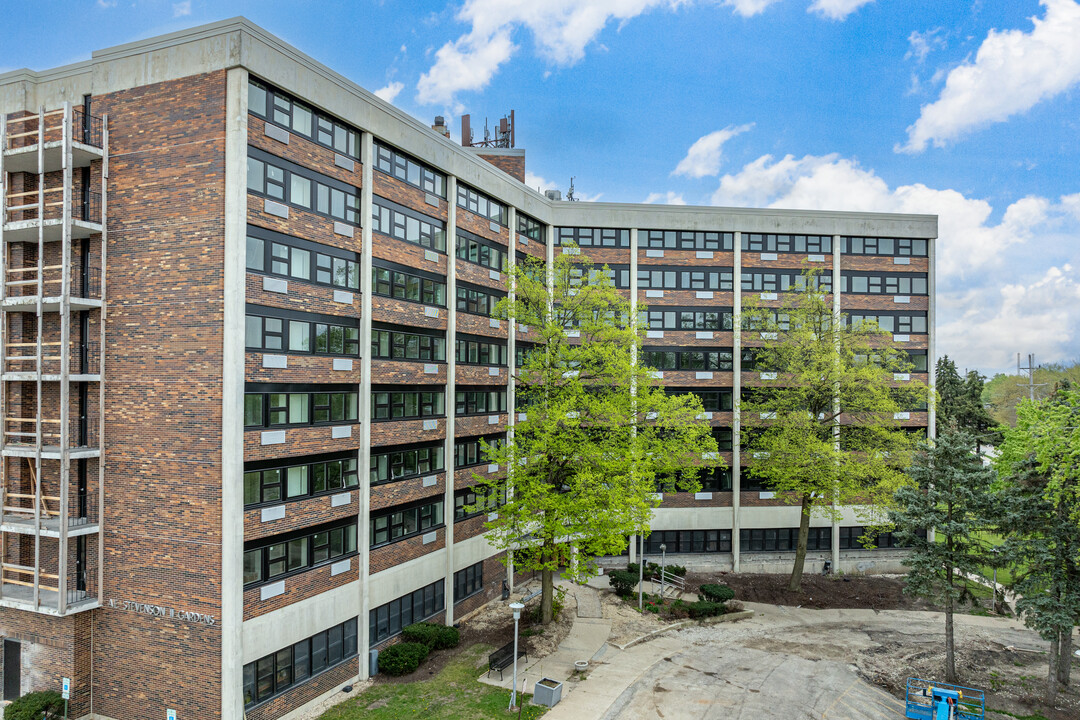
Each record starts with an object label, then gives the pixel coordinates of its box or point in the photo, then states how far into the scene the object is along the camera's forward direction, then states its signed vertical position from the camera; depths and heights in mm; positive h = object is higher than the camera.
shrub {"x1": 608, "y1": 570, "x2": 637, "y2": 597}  29656 -10420
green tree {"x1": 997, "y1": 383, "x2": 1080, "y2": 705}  19453 -5183
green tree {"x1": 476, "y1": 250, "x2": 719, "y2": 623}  22438 -2909
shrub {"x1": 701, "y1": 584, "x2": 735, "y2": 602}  28531 -10452
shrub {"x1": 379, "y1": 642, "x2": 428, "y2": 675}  20875 -9954
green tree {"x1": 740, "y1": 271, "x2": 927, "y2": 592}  29734 -2618
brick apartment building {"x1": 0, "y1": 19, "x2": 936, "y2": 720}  16578 -666
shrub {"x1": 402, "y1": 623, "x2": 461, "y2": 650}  22453 -9944
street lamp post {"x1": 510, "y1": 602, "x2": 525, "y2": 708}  17689 -9802
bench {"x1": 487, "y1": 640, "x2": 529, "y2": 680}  20938 -10020
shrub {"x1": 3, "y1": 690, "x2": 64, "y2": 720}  16547 -9339
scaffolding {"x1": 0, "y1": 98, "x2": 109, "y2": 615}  16969 -155
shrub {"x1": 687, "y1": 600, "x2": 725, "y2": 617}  27469 -10764
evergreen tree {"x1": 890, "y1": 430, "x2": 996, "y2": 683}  21156 -5200
